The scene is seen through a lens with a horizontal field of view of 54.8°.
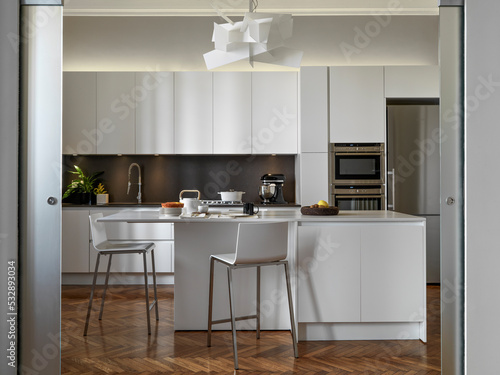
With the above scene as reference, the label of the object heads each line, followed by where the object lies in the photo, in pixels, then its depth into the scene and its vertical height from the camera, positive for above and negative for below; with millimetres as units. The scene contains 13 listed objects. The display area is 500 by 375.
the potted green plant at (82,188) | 5258 -42
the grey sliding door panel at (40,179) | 1994 +22
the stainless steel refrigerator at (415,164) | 5012 +200
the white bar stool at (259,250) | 2850 -400
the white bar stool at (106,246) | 3398 -453
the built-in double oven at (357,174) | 5012 +99
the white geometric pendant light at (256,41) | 2736 +837
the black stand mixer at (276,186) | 5316 -26
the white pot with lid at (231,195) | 5133 -120
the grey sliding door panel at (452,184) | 2107 -4
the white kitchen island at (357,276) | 3268 -629
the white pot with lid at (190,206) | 3488 -160
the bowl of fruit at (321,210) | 3365 -185
